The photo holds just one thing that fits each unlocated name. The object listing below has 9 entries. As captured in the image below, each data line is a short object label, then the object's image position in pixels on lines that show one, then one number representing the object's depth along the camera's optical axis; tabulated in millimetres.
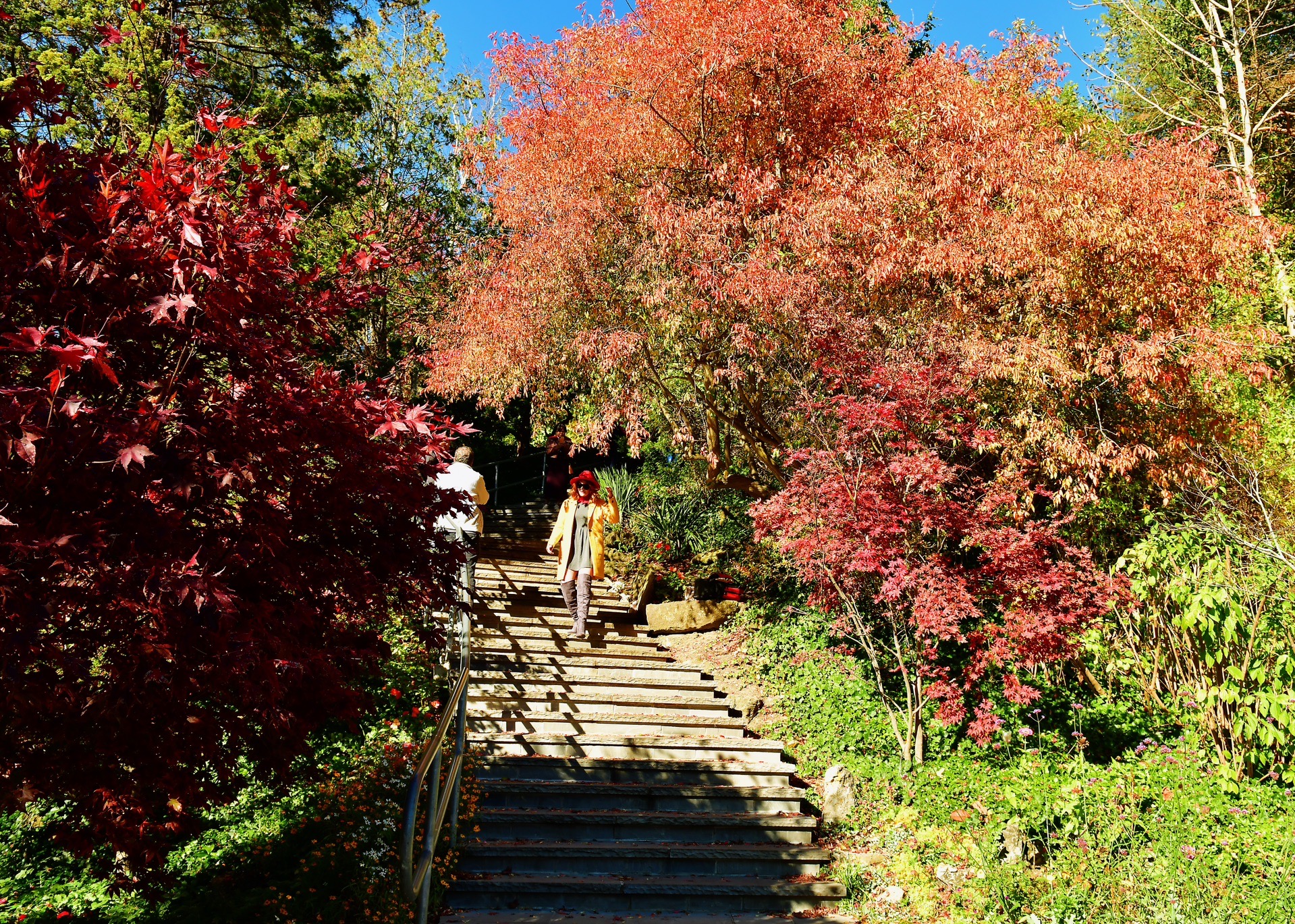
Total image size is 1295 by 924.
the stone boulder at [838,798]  7031
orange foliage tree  8195
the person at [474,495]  8297
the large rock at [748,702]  8945
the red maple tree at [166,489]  3275
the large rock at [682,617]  10805
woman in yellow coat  9039
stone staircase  5957
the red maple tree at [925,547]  7059
